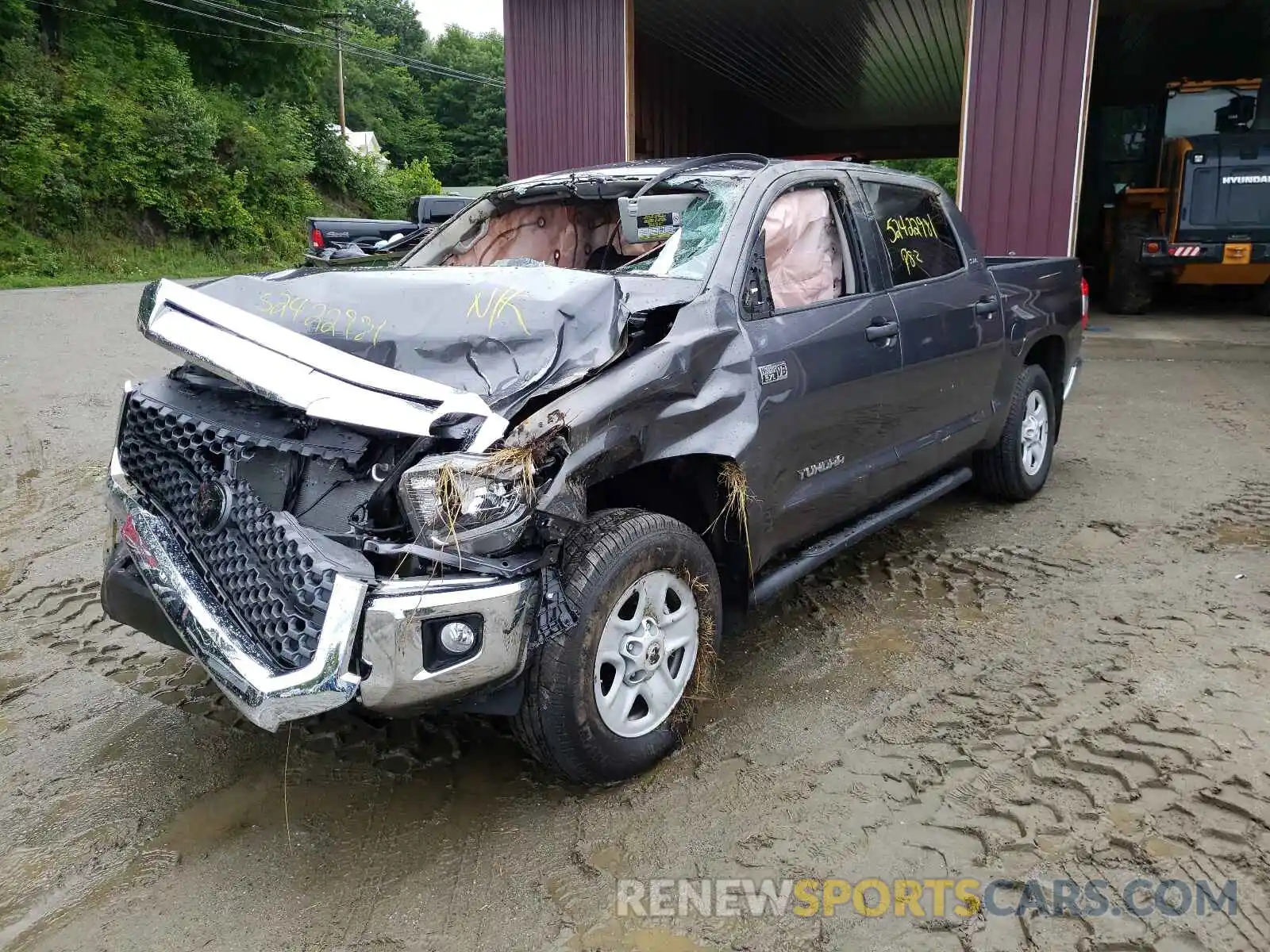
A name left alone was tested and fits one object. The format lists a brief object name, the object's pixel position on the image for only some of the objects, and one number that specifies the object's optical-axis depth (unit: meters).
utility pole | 38.28
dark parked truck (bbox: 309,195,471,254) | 13.87
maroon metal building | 10.69
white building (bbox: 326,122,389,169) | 46.78
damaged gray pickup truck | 2.51
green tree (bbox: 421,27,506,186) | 58.44
